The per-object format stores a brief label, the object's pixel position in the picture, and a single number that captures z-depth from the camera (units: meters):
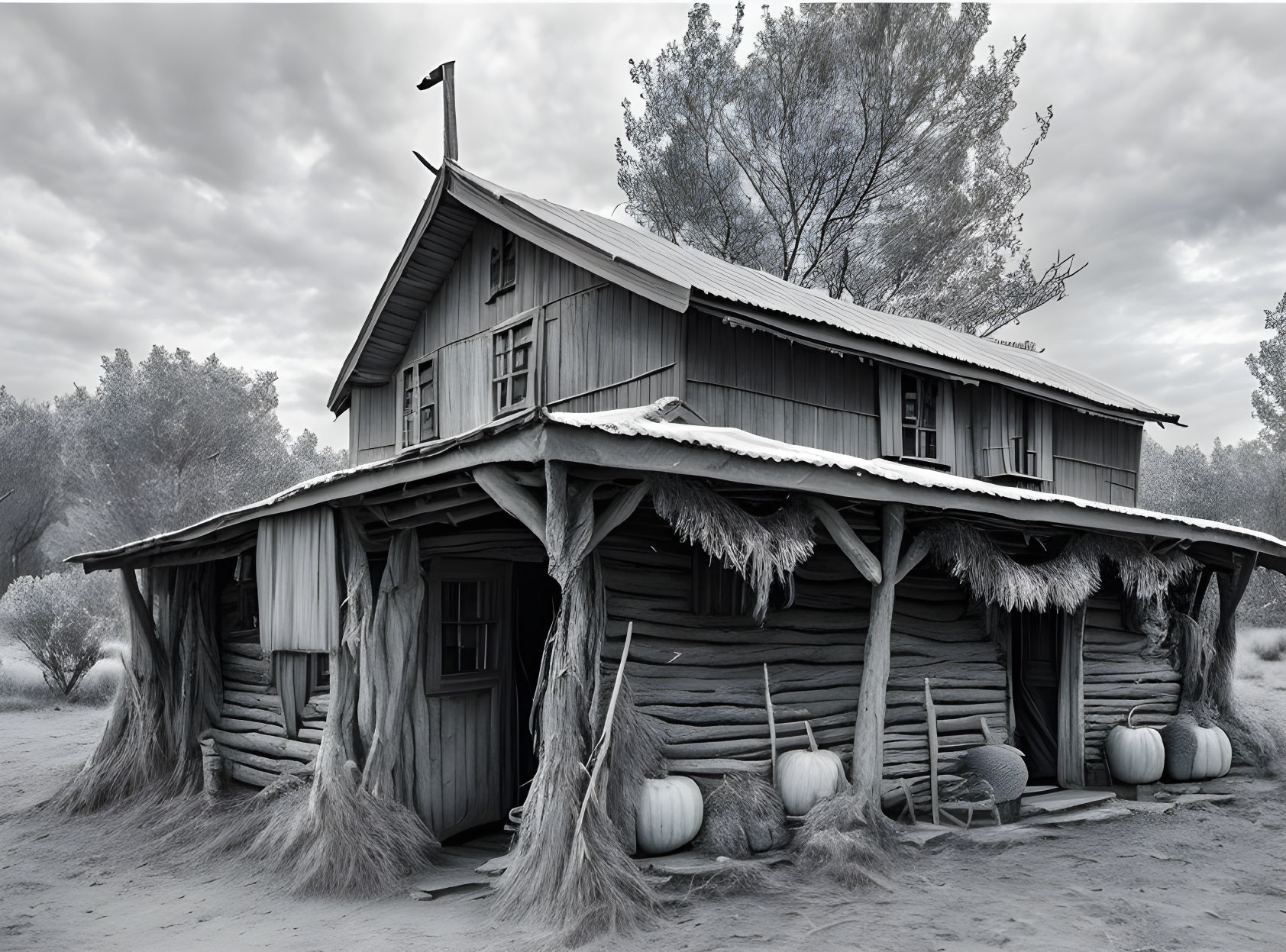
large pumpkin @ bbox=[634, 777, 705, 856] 6.35
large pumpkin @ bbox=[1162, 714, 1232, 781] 10.05
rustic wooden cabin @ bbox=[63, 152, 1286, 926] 6.36
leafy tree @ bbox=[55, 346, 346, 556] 27.16
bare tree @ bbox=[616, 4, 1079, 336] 22.33
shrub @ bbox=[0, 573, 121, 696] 17.23
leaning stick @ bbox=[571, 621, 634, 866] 5.66
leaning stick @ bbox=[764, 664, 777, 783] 7.29
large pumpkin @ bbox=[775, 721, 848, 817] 7.07
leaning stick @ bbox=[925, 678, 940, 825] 8.19
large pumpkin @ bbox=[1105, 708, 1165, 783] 9.69
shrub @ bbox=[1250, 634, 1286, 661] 22.34
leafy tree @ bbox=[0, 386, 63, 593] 30.59
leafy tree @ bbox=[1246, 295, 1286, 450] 28.84
